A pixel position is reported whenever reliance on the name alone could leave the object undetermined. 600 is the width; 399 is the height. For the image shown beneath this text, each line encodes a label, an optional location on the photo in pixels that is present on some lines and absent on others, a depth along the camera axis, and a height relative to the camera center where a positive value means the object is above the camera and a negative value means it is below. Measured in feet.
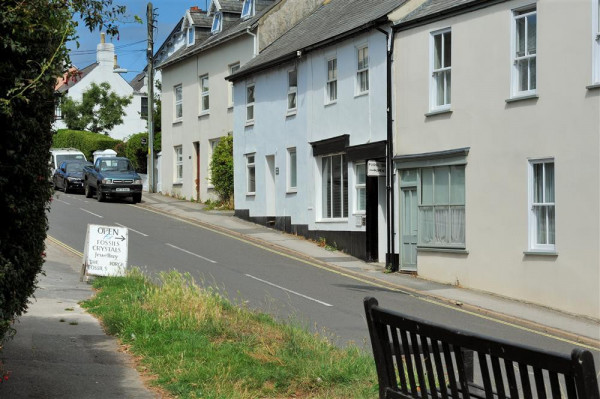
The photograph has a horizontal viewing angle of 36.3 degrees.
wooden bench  14.55 -3.33
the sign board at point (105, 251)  57.47 -4.06
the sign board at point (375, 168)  81.76 +1.48
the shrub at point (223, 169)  124.06 +2.31
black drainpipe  80.89 +2.54
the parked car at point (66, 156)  162.39 +5.63
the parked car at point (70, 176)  146.82 +1.87
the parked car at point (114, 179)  129.39 +1.10
